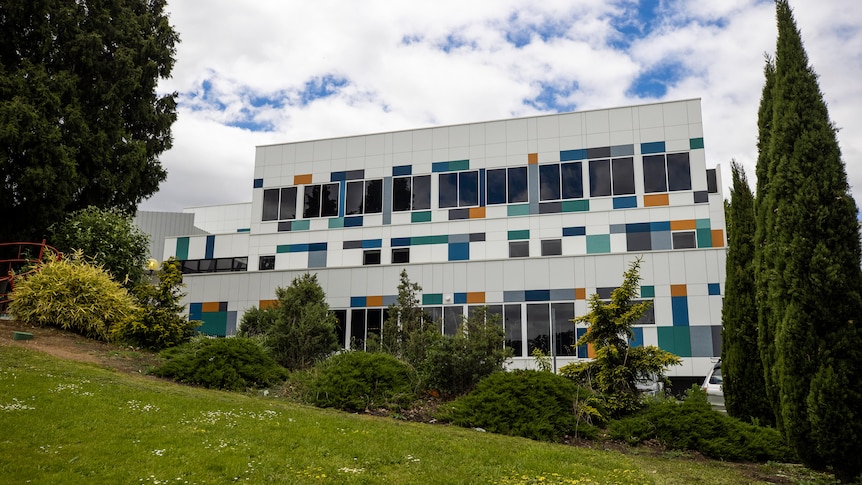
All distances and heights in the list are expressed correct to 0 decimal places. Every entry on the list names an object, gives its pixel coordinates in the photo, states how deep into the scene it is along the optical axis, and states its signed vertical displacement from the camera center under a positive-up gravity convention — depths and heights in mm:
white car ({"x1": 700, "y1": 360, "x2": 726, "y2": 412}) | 15294 -937
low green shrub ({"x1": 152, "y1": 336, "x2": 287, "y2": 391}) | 13578 -459
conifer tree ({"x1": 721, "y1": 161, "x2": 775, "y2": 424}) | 12312 +445
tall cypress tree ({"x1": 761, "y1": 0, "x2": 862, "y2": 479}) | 8359 +879
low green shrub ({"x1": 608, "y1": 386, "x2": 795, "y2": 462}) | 10602 -1347
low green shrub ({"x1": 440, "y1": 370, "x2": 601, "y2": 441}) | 11531 -1052
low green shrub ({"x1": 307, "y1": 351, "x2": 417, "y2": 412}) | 12695 -750
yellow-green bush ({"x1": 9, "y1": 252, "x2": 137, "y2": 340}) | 16141 +927
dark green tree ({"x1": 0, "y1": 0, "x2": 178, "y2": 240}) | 21375 +8047
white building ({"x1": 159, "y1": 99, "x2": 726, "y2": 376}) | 23656 +5100
